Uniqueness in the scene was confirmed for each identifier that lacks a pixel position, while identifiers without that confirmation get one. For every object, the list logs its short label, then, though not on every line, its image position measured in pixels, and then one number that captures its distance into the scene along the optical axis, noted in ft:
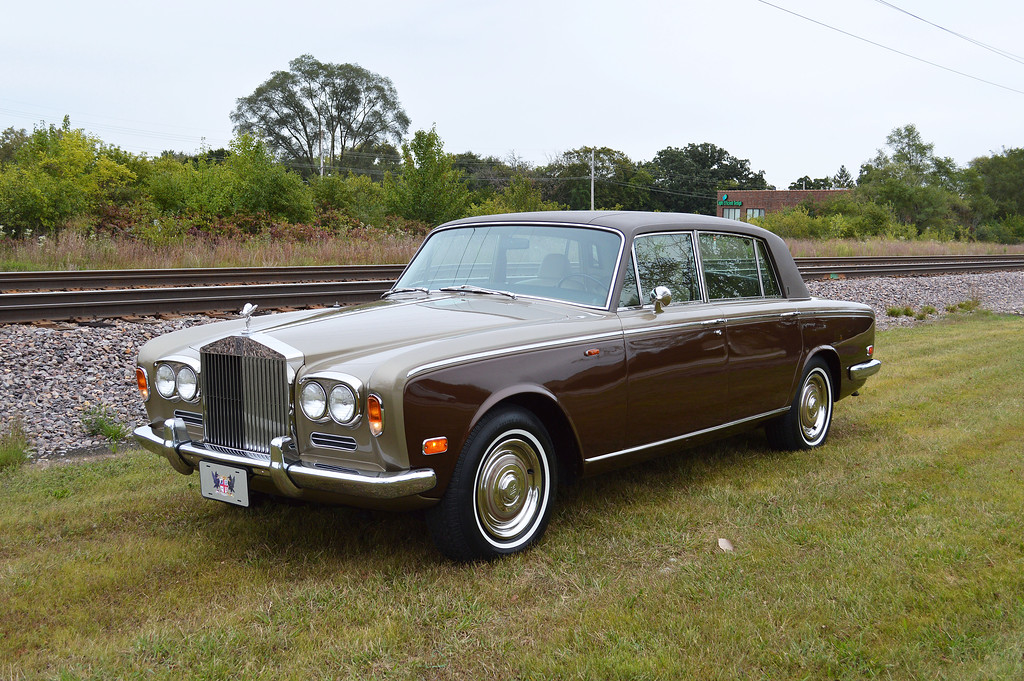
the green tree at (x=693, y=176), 236.22
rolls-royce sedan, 11.32
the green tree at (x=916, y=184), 182.09
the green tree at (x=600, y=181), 215.10
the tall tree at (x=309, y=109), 221.25
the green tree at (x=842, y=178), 378.71
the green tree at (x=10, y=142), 146.00
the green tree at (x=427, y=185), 89.25
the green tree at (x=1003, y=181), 209.26
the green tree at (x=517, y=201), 106.42
